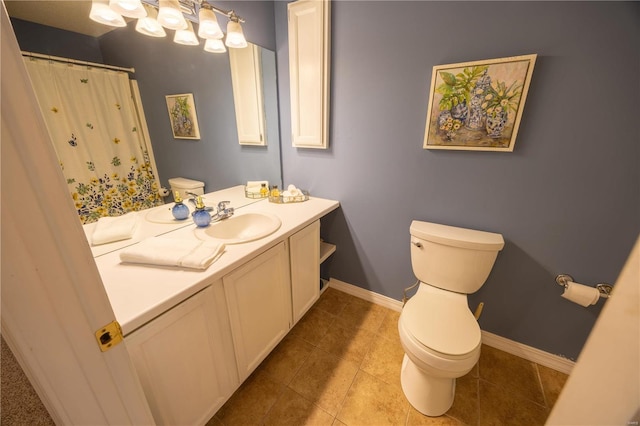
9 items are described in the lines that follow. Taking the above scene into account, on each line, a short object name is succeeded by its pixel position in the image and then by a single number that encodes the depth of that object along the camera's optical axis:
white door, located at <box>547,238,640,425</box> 0.31
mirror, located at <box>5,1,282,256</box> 0.80
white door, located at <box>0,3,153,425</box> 0.33
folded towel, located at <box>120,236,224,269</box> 0.91
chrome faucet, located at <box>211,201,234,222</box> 1.40
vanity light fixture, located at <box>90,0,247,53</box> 0.92
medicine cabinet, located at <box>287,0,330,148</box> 1.46
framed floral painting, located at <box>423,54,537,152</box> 1.11
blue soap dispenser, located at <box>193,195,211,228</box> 1.27
